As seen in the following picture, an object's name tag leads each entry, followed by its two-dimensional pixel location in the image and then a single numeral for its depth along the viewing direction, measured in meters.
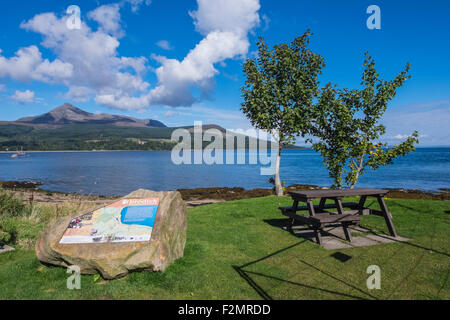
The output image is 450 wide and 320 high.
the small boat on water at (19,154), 124.38
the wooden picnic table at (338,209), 6.81
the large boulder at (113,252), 4.91
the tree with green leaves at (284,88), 14.39
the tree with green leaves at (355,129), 12.14
